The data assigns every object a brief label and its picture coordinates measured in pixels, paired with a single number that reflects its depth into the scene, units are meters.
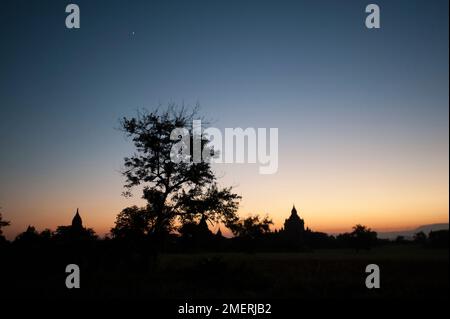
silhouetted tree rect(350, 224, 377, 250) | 96.81
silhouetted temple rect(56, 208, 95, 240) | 29.39
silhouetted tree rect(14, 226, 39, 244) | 31.42
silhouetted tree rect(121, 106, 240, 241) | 24.86
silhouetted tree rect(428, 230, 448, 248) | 88.06
